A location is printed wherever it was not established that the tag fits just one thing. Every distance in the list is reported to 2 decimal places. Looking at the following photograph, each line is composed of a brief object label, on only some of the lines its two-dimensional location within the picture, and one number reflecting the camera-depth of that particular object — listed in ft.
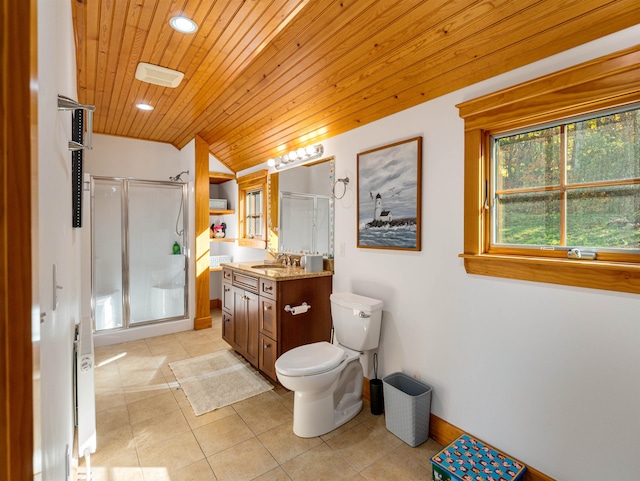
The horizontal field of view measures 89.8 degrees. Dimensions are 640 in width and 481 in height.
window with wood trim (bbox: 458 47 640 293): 4.43
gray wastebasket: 6.31
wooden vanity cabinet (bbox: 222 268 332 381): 8.20
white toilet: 6.51
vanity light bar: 9.45
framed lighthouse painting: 6.94
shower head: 14.12
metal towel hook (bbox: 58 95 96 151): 3.34
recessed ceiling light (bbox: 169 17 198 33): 5.74
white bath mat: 8.03
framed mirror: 9.39
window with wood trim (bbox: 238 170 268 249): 12.30
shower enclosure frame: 12.05
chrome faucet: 10.83
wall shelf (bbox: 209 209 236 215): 14.70
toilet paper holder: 8.25
